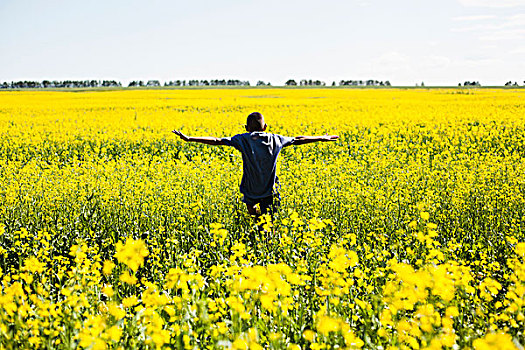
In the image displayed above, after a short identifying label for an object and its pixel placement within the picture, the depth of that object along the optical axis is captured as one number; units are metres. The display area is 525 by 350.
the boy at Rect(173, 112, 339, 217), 4.87
